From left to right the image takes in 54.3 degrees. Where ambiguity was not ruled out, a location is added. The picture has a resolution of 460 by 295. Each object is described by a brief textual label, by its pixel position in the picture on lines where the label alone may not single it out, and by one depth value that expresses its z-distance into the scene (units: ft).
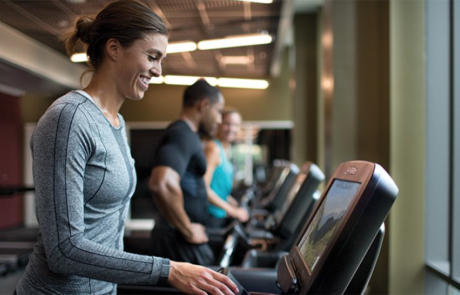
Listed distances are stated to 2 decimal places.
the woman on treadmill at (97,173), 3.31
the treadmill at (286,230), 6.43
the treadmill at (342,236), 3.11
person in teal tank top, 11.09
